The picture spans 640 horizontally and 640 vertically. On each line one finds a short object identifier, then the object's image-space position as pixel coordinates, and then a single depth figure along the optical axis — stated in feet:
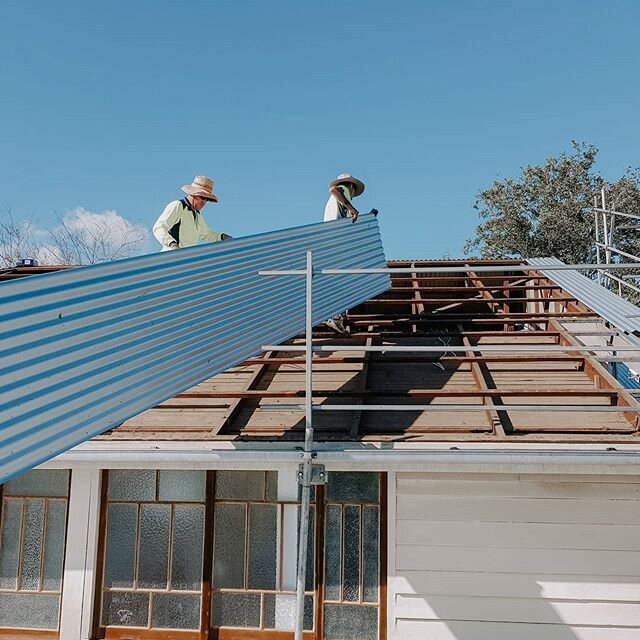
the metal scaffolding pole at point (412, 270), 14.24
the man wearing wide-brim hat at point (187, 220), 17.60
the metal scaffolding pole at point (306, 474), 12.69
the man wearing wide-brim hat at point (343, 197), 21.88
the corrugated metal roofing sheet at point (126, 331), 8.15
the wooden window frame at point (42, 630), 17.94
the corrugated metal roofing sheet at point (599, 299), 18.29
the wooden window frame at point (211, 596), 17.11
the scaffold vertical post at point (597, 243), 34.55
